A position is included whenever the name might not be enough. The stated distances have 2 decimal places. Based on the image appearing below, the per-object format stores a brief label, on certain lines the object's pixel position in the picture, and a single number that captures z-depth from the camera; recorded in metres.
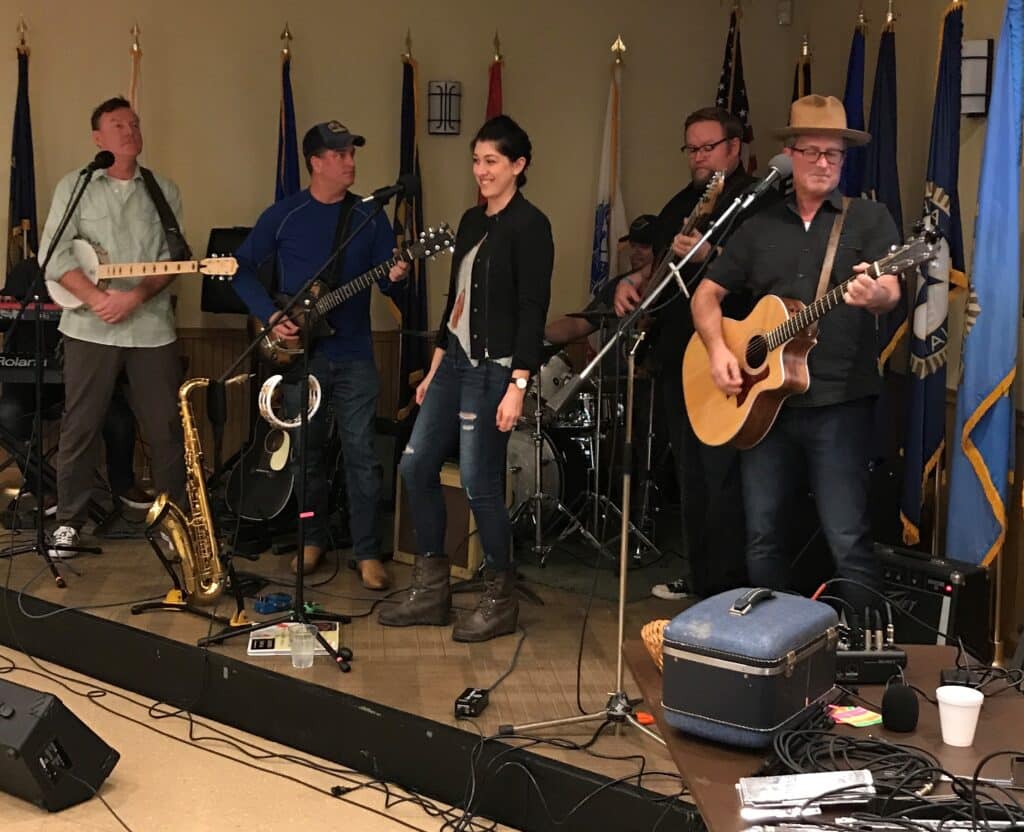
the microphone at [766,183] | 3.04
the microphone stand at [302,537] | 3.64
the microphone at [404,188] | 3.56
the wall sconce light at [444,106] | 6.66
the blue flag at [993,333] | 3.68
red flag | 6.52
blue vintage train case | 1.97
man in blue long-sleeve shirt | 4.43
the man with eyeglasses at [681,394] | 3.99
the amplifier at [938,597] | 3.52
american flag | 6.28
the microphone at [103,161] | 4.25
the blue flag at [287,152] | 6.38
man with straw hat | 3.22
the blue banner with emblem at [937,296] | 4.05
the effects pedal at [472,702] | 3.32
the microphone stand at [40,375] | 4.38
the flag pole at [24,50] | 6.15
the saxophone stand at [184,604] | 4.00
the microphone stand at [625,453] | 3.06
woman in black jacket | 3.68
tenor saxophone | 4.23
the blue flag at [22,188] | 6.15
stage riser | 2.98
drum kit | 5.28
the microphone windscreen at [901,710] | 2.04
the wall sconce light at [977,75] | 4.11
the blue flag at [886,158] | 4.47
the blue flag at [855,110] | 4.73
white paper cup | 1.97
